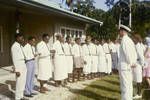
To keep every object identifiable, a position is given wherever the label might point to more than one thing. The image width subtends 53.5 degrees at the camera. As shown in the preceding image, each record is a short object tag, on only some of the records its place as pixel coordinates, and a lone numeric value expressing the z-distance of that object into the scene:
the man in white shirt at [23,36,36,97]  4.35
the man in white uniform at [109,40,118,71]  7.52
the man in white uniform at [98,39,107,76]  6.82
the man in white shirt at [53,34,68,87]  5.15
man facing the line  3.84
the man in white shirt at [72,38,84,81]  5.87
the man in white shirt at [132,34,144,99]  4.57
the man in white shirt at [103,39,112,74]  7.21
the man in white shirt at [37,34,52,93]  4.76
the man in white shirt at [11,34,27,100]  4.03
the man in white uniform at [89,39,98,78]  6.47
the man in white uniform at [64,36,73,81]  5.56
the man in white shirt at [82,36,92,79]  6.22
